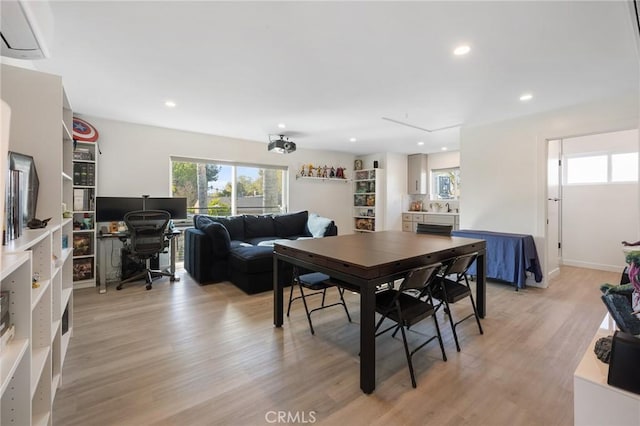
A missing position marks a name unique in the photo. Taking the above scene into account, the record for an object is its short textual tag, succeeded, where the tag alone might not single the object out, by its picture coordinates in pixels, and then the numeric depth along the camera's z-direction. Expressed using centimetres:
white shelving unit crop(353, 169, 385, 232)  692
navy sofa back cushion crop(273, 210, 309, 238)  547
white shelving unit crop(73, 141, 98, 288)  379
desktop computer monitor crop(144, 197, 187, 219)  428
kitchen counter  648
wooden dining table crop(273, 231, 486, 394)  178
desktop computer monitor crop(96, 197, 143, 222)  391
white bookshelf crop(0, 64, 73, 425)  111
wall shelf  637
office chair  378
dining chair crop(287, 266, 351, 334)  259
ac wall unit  129
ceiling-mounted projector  484
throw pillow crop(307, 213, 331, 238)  498
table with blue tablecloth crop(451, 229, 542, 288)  377
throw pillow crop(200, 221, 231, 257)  399
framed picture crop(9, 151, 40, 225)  143
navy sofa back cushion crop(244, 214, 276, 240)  514
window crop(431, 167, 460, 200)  699
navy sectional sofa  367
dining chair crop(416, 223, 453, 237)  376
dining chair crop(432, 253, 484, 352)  234
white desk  385
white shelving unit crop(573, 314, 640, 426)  107
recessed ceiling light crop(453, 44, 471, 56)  222
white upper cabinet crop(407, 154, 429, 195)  719
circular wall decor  376
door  425
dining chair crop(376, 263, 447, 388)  188
